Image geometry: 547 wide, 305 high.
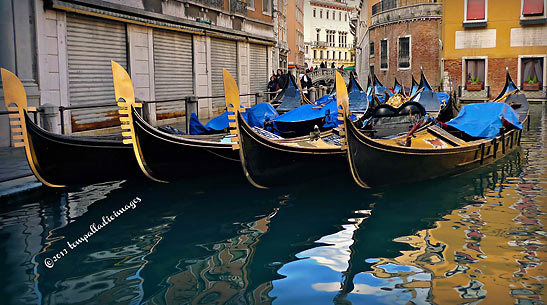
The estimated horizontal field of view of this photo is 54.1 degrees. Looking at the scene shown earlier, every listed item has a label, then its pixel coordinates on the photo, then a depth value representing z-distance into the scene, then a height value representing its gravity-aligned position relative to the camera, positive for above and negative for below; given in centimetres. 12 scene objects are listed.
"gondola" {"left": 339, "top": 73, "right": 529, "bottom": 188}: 546 -58
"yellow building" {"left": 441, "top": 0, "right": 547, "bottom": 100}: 2108 +229
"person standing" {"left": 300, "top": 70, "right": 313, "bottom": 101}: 1702 +69
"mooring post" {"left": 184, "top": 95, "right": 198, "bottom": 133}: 841 +2
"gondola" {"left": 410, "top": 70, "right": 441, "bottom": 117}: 1153 +6
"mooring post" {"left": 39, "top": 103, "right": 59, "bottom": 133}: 614 -11
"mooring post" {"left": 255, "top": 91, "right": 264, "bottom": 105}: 1117 +15
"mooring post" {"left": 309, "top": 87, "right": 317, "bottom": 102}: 1352 +24
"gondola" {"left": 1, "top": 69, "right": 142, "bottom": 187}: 526 -51
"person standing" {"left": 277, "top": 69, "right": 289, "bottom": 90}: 1408 +61
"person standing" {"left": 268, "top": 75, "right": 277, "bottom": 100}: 1430 +49
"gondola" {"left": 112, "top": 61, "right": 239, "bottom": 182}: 543 -50
